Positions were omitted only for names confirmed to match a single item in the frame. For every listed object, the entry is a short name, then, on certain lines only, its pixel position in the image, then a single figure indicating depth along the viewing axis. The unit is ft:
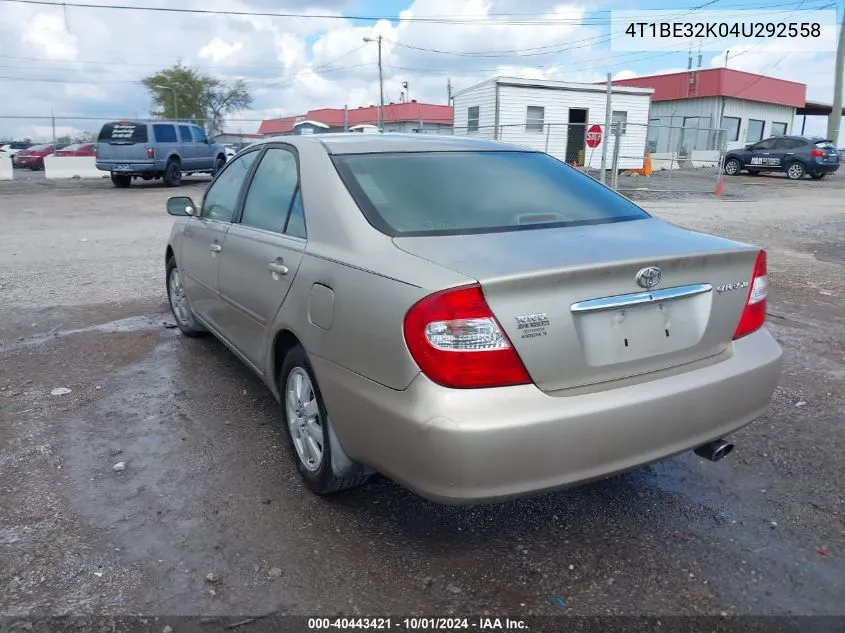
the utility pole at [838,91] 92.35
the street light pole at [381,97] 110.93
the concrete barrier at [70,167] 83.35
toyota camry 7.44
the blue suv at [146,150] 65.00
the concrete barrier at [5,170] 81.66
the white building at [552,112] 83.76
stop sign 58.39
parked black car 84.12
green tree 178.29
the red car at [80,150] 95.91
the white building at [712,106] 108.47
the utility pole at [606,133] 47.62
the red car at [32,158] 110.35
